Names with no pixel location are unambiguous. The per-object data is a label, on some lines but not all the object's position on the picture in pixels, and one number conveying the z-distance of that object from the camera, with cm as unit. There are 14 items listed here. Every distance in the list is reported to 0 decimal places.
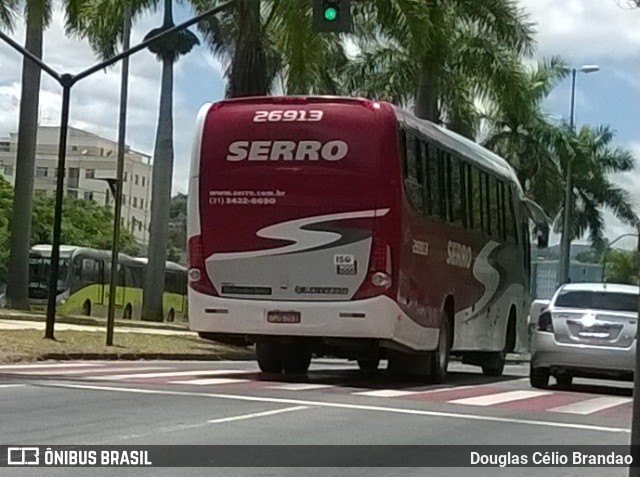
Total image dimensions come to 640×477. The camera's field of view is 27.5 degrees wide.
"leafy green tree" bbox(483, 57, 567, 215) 5848
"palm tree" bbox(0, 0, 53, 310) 4069
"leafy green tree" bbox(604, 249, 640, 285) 11394
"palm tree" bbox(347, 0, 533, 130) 3148
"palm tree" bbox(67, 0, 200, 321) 4056
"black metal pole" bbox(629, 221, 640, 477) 644
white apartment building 12281
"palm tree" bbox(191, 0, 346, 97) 3055
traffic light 1967
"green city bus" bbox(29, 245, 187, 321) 5191
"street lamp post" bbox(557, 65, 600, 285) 5862
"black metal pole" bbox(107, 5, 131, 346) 2371
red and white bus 1734
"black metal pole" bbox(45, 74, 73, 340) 2309
